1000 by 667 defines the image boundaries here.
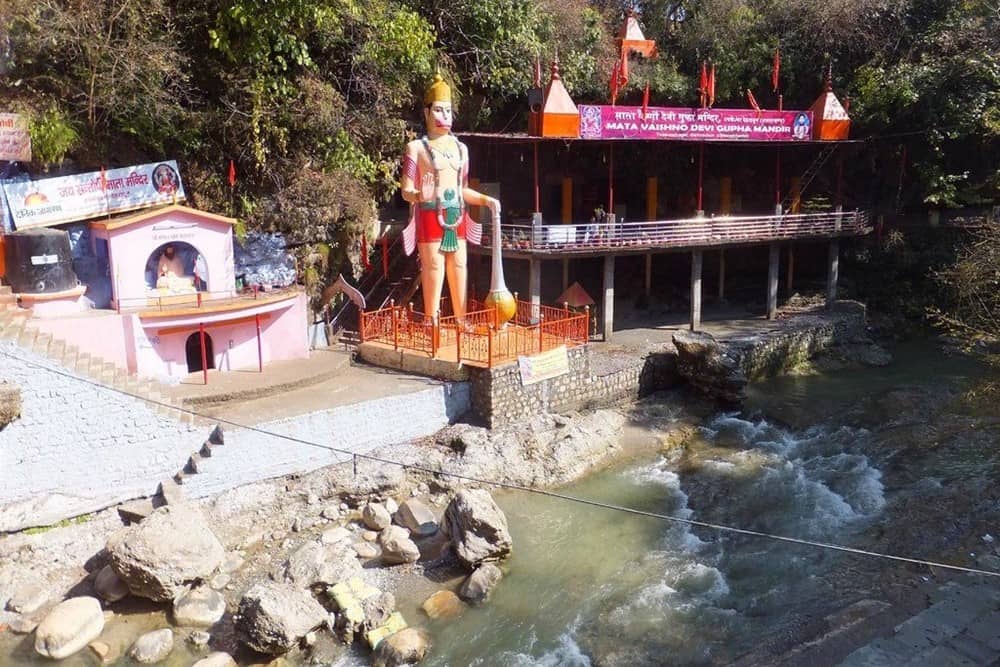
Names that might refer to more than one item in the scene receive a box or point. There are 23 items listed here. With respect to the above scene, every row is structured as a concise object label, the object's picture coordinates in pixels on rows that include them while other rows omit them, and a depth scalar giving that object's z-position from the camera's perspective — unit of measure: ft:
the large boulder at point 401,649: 36.24
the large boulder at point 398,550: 44.04
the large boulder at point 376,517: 47.16
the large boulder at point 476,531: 42.75
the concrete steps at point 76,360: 43.57
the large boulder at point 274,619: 36.29
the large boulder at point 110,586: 40.04
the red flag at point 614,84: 76.30
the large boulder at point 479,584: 41.06
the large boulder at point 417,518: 46.52
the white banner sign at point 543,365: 58.49
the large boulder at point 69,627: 36.45
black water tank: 50.08
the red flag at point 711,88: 84.11
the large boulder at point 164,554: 39.04
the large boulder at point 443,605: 40.16
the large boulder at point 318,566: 40.73
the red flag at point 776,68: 91.43
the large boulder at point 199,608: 38.81
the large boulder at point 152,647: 36.37
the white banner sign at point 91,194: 53.42
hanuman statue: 58.70
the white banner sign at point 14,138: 53.52
